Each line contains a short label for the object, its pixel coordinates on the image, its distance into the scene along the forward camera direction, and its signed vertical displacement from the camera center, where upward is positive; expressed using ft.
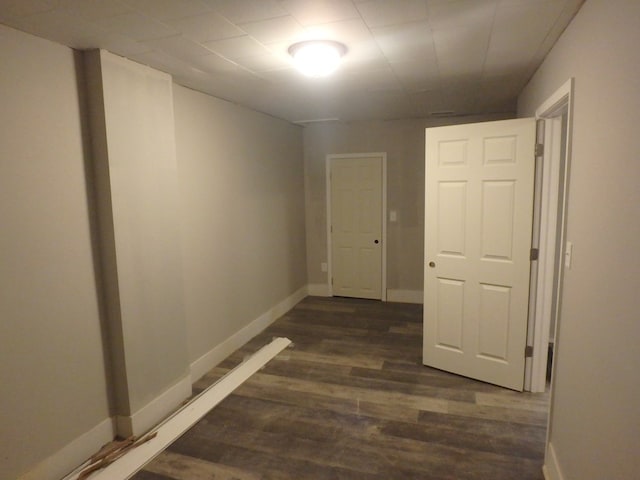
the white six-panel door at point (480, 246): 9.13 -1.19
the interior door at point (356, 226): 16.88 -1.11
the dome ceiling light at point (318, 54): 7.08 +2.87
